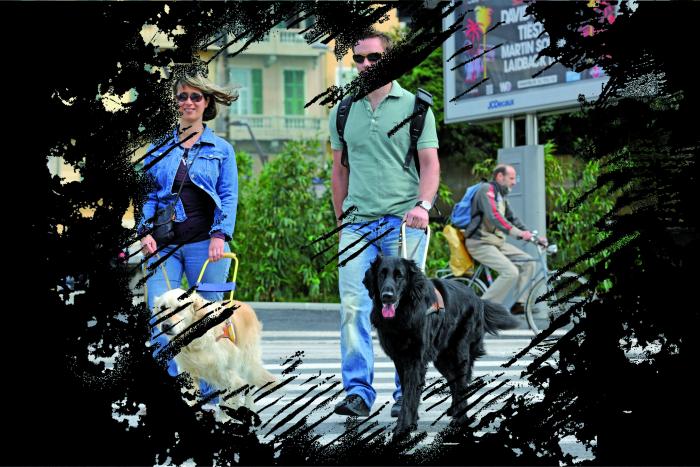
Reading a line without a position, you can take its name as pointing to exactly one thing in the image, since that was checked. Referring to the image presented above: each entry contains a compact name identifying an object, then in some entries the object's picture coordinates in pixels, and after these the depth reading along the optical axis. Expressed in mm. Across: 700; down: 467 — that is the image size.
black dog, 11328
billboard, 28094
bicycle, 24544
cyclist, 25141
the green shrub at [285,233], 35812
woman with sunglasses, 11016
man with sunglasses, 11984
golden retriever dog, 9320
